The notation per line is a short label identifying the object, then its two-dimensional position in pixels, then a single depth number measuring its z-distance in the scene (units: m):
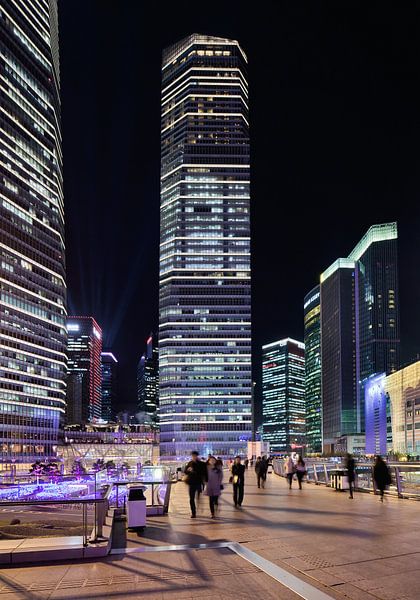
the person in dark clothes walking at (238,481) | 20.98
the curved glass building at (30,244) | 142.25
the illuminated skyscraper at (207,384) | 194.62
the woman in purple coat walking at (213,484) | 18.39
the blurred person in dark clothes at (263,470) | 31.61
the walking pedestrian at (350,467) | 25.70
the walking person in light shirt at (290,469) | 30.69
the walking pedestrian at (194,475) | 18.42
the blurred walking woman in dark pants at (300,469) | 30.20
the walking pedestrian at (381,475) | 22.56
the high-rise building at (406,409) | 132.02
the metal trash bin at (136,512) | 14.70
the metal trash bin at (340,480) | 28.05
